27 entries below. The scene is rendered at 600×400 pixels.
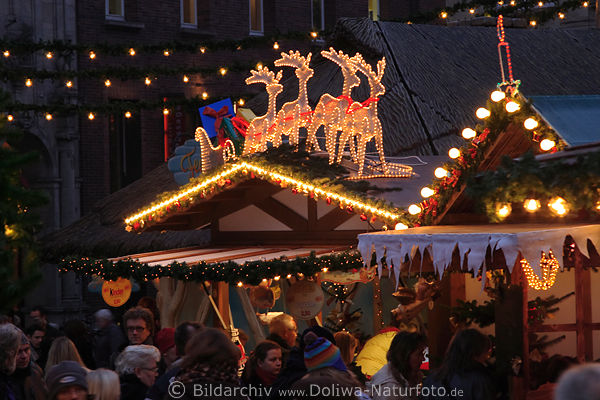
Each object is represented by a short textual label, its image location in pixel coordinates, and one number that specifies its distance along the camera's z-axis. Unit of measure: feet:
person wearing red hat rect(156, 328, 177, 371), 48.76
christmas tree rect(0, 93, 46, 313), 50.38
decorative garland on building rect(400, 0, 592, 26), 106.42
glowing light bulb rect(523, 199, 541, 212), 45.46
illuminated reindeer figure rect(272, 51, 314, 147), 72.26
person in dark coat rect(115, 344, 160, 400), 40.13
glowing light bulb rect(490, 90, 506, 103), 48.40
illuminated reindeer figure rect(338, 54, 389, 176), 69.75
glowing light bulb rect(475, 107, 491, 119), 49.65
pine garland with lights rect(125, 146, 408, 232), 61.10
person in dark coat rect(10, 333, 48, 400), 40.31
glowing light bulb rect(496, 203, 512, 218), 42.04
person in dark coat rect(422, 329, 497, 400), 38.11
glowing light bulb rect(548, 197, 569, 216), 43.51
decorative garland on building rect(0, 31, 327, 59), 107.07
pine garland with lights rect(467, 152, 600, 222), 37.52
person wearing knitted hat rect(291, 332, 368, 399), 31.15
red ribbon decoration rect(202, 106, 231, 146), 82.24
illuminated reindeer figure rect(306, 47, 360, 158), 70.05
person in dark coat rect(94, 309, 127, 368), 61.30
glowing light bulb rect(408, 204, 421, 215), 56.12
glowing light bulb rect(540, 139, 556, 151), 46.14
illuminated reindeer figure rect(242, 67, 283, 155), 73.71
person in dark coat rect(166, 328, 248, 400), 34.09
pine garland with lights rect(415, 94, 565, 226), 47.07
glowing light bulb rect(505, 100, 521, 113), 47.87
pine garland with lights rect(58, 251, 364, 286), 59.68
